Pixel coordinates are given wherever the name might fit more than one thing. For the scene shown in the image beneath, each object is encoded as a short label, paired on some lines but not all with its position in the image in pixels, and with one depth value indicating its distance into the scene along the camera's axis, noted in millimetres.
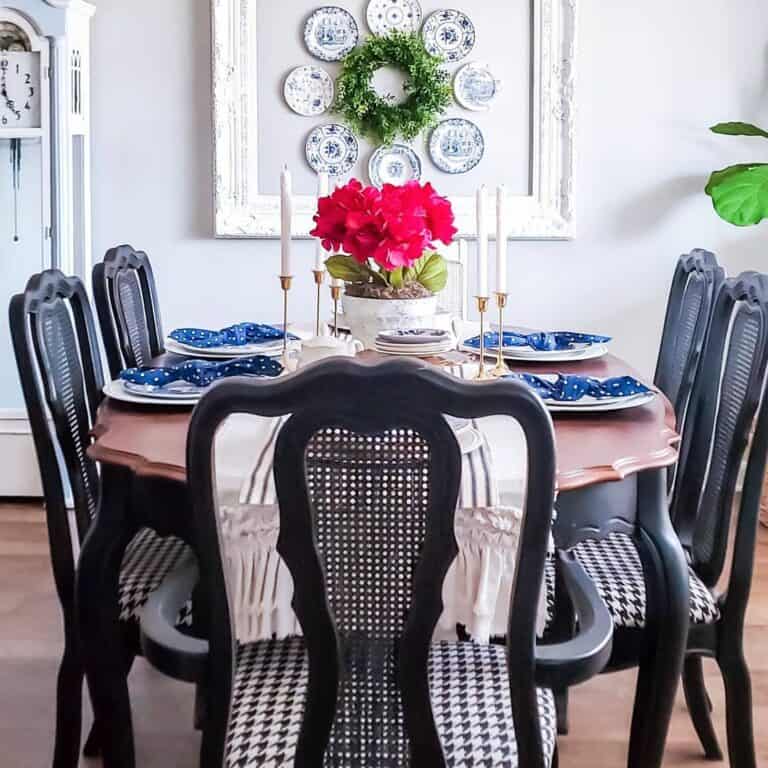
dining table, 1655
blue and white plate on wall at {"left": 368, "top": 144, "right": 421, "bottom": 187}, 4020
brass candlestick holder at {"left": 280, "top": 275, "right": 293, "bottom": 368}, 2230
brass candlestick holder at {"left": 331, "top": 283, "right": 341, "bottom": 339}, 2501
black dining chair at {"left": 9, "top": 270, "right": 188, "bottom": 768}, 1881
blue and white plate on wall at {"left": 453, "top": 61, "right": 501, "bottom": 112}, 3992
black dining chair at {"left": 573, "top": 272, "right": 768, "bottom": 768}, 1872
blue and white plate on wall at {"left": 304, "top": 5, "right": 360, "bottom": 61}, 3973
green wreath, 3928
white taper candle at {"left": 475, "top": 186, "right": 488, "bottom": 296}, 2113
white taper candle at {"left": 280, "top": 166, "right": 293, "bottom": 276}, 2250
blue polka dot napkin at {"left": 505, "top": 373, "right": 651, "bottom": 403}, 1979
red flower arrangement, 2201
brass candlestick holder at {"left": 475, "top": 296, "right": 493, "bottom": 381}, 2080
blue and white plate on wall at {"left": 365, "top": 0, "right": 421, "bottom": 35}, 3977
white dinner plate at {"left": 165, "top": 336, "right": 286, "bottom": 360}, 2514
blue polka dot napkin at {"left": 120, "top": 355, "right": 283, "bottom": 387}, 2102
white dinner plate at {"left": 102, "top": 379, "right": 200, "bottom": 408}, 1971
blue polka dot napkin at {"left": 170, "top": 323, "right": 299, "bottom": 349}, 2602
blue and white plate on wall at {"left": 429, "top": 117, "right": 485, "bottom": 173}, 4020
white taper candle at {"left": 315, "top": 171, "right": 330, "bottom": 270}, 2584
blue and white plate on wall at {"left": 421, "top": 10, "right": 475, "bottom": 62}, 3977
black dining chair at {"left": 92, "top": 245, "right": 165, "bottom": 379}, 2566
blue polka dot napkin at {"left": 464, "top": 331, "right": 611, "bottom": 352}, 2535
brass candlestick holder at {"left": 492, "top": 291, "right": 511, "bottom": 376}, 2055
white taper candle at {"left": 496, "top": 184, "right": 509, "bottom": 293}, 2076
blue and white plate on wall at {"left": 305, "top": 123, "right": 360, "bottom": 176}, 4008
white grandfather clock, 3674
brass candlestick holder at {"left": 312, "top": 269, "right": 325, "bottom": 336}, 2442
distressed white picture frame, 3941
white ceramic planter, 2334
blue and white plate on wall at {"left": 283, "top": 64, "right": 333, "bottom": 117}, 3982
